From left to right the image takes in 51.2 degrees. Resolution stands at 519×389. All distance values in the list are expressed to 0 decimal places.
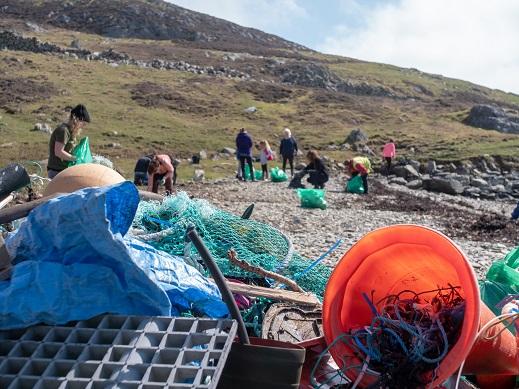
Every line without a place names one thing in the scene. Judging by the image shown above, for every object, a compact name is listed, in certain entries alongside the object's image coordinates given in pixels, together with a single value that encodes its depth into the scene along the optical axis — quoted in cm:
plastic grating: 240
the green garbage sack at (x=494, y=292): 420
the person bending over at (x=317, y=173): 1591
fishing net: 469
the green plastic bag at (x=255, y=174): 1900
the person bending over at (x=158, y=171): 970
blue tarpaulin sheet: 291
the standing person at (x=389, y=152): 2262
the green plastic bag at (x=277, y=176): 1795
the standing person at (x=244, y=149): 1730
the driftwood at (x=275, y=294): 390
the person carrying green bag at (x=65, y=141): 668
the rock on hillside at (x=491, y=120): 4212
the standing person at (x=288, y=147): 1938
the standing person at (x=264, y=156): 1864
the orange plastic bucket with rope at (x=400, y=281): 313
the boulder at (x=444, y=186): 1862
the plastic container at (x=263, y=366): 270
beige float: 502
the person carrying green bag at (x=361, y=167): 1586
